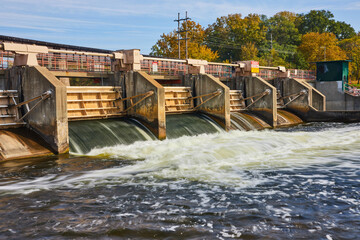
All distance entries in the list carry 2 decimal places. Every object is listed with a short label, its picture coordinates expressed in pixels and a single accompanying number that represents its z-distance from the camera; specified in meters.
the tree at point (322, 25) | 85.62
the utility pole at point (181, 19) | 52.00
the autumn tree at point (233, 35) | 68.64
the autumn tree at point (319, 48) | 58.96
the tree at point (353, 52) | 64.38
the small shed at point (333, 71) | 38.47
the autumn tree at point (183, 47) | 54.56
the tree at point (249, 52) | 59.94
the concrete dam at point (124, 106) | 13.89
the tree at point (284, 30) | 81.77
